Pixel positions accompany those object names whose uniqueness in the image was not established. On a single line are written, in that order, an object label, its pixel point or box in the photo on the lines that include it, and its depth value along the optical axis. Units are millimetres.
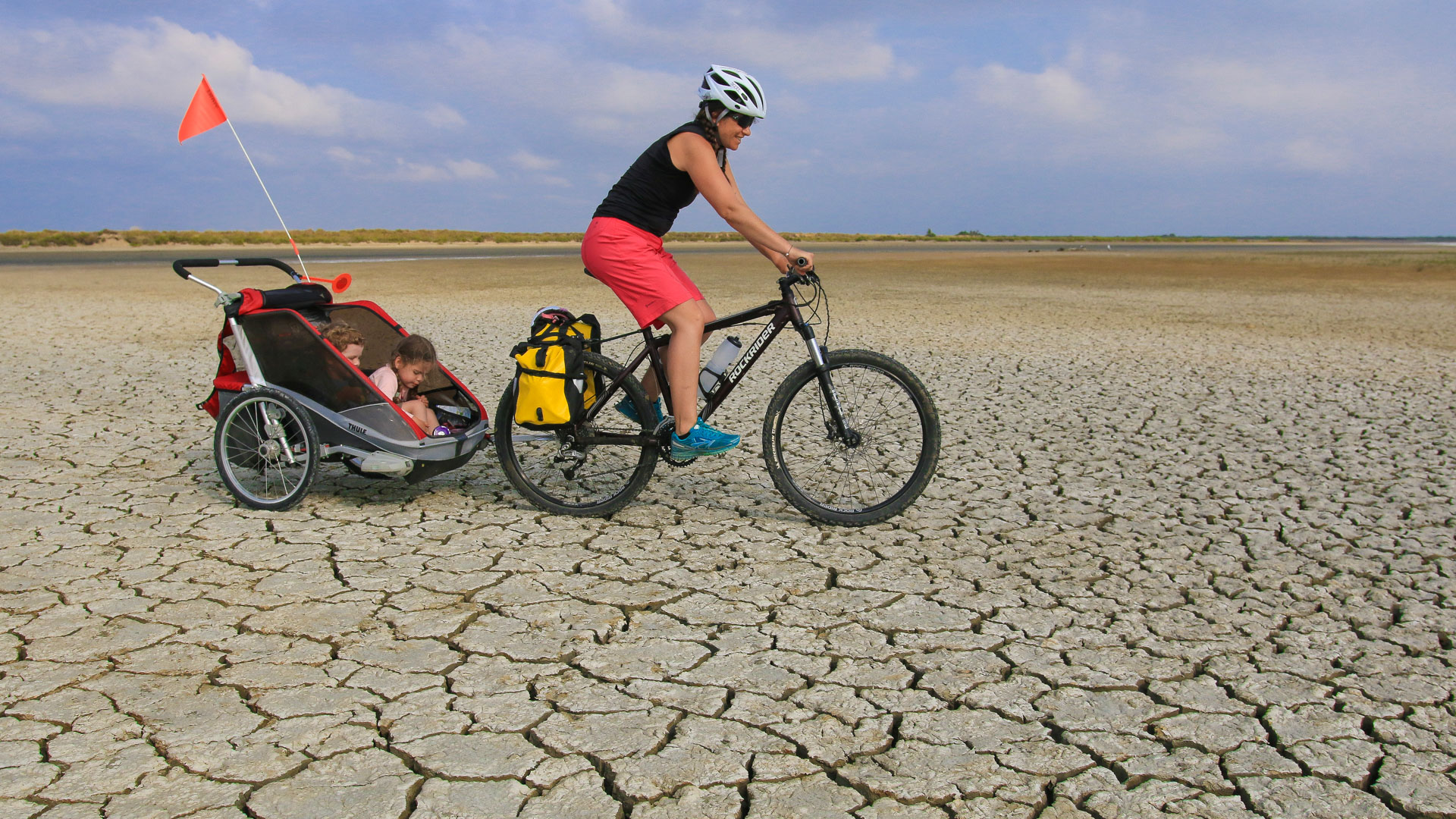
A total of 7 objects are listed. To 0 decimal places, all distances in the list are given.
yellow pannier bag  4516
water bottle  4477
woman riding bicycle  4109
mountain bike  4387
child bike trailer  4629
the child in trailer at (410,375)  4906
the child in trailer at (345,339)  4965
